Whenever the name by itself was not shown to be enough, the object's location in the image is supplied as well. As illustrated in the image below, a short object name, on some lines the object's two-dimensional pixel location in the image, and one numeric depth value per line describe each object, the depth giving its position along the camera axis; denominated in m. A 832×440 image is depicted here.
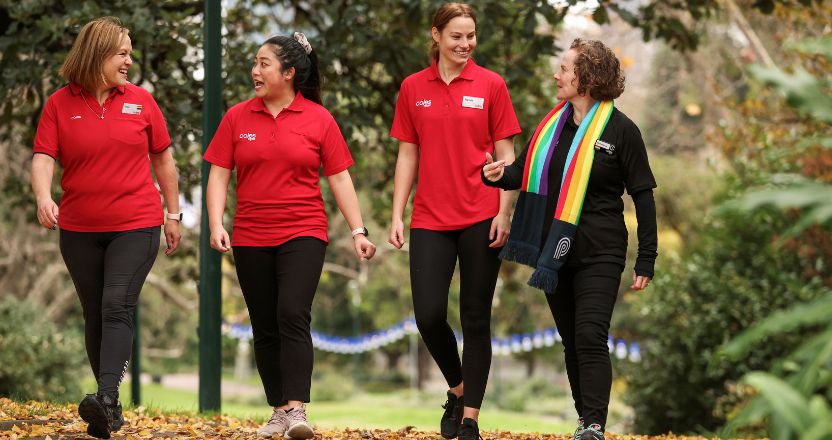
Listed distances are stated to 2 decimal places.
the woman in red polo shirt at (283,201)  11.34
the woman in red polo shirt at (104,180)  11.34
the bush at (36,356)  27.75
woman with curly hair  10.76
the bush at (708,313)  26.47
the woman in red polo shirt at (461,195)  11.36
